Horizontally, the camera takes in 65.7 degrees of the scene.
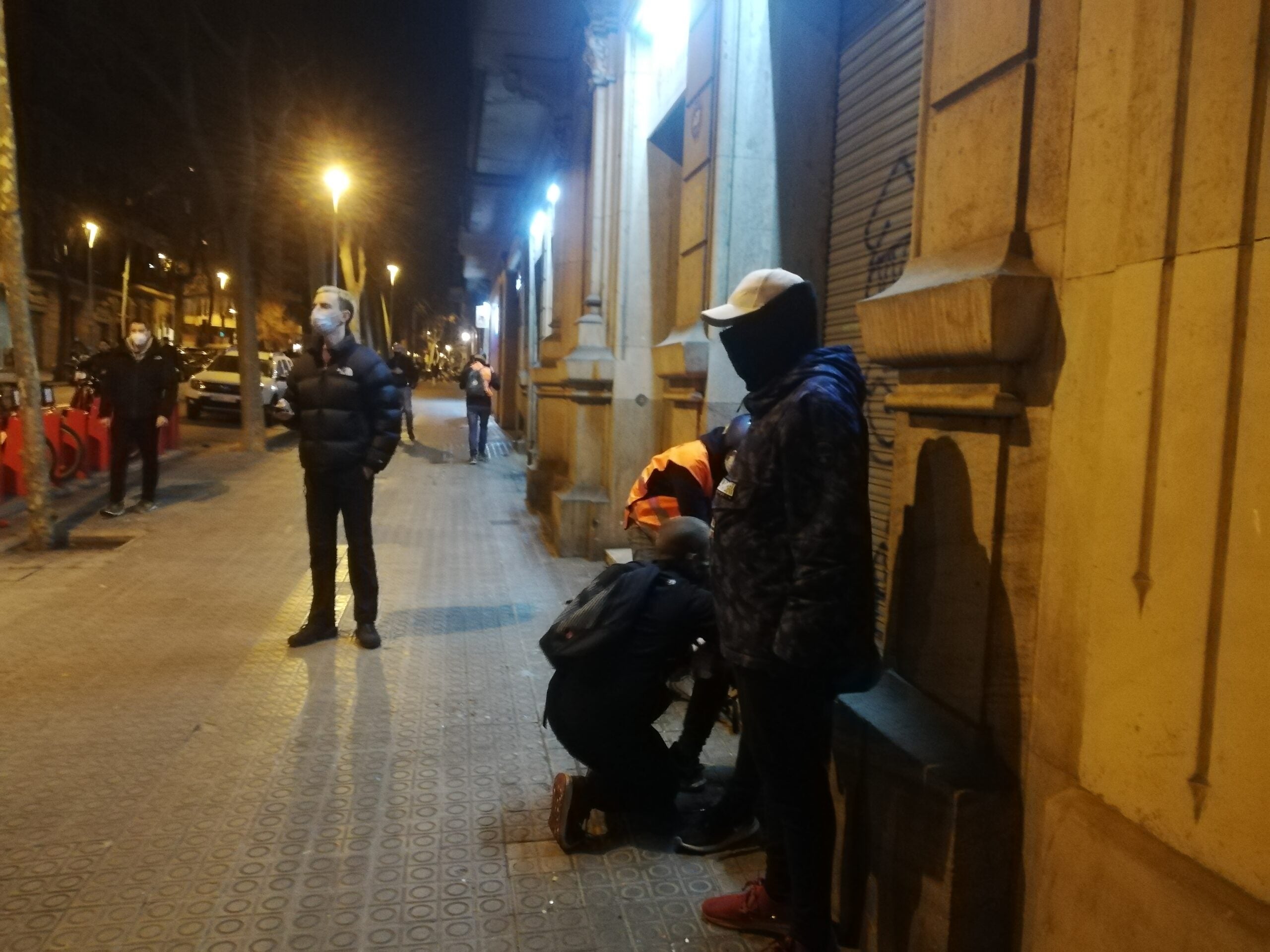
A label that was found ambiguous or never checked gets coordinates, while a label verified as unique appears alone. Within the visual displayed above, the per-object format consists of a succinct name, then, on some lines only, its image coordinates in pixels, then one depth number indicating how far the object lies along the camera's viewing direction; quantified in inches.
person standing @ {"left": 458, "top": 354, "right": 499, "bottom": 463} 662.5
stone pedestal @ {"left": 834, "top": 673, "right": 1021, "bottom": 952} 99.0
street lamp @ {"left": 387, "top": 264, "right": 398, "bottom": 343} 1855.3
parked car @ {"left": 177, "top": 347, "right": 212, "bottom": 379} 1391.5
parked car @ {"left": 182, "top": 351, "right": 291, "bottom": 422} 978.1
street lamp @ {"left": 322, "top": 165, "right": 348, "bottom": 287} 797.2
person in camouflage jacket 100.9
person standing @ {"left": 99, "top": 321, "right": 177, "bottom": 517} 400.5
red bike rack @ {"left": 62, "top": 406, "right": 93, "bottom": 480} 491.2
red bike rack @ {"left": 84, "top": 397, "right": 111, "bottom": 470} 514.3
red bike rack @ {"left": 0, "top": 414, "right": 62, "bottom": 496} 424.2
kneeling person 136.9
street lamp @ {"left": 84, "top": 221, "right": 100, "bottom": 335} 1707.7
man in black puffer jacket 228.5
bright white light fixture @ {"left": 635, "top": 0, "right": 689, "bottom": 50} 310.8
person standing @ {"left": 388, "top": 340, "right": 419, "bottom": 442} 707.4
